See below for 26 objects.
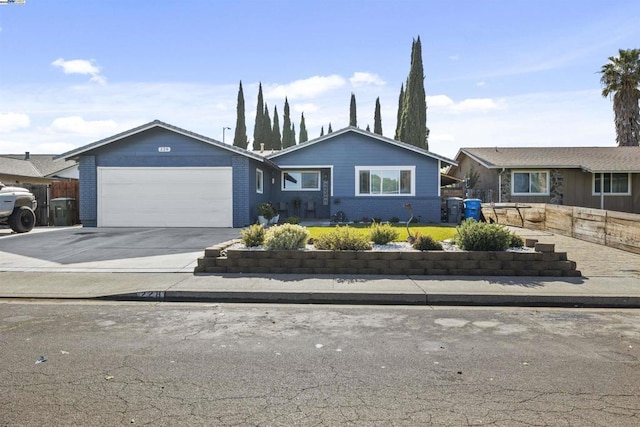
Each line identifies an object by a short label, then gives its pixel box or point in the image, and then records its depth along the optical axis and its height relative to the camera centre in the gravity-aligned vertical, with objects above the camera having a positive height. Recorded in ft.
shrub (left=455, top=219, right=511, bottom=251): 29.30 -2.24
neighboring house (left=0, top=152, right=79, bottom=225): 96.48 +9.35
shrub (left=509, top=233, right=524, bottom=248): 31.15 -2.65
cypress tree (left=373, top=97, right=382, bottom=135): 194.99 +37.92
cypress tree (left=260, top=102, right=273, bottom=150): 197.36 +34.73
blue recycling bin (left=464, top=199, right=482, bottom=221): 65.21 -0.47
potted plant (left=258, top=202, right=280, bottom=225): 63.41 -0.96
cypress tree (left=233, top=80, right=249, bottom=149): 191.01 +35.01
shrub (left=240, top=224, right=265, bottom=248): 32.09 -2.24
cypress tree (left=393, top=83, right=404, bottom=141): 168.35 +38.72
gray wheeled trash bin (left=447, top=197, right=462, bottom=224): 68.80 -0.79
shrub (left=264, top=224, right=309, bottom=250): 30.37 -2.20
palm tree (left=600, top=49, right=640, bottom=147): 108.93 +28.70
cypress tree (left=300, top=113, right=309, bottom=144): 243.60 +42.31
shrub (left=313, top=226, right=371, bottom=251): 30.07 -2.46
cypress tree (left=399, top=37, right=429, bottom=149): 136.98 +31.60
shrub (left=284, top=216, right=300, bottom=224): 54.65 -1.74
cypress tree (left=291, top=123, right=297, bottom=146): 223.67 +37.54
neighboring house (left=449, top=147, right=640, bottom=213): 79.00 +4.33
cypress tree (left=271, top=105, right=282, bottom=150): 204.42 +34.31
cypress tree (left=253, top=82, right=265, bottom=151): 196.54 +36.20
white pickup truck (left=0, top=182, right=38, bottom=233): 52.01 -0.07
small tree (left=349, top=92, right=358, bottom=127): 209.05 +44.13
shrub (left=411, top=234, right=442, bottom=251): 29.99 -2.72
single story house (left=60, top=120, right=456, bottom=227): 59.67 +3.72
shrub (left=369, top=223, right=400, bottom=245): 32.96 -2.22
